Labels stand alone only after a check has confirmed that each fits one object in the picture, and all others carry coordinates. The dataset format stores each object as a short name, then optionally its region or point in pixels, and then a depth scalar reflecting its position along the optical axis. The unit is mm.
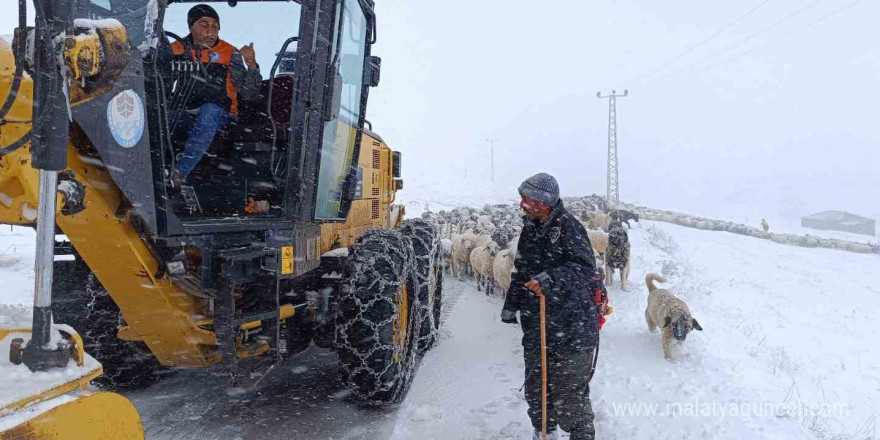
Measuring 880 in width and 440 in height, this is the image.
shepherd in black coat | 3518
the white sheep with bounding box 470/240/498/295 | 10172
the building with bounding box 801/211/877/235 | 48625
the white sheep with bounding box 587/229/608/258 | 11973
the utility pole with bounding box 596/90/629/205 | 55194
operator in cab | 3613
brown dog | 5770
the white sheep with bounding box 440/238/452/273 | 11961
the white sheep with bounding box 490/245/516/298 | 8852
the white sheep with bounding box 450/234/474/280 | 11984
